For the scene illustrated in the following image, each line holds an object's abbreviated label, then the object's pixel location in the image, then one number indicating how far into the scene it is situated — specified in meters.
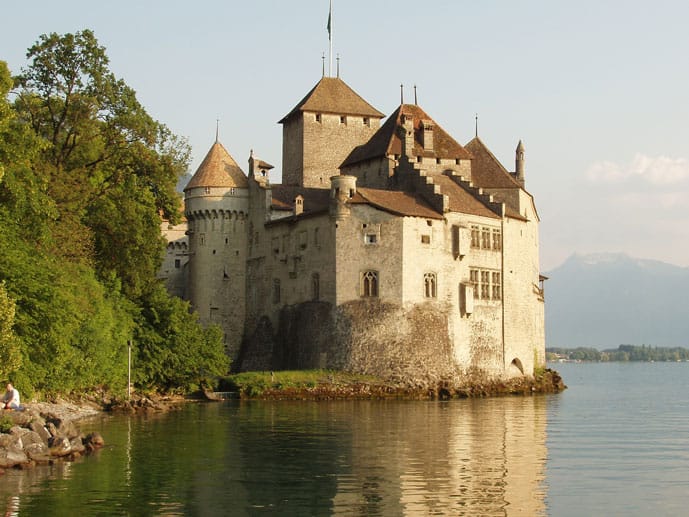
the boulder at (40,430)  36.97
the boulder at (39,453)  35.25
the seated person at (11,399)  39.53
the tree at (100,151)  59.69
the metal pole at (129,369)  59.80
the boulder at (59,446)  36.41
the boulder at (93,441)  38.85
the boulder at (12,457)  34.00
